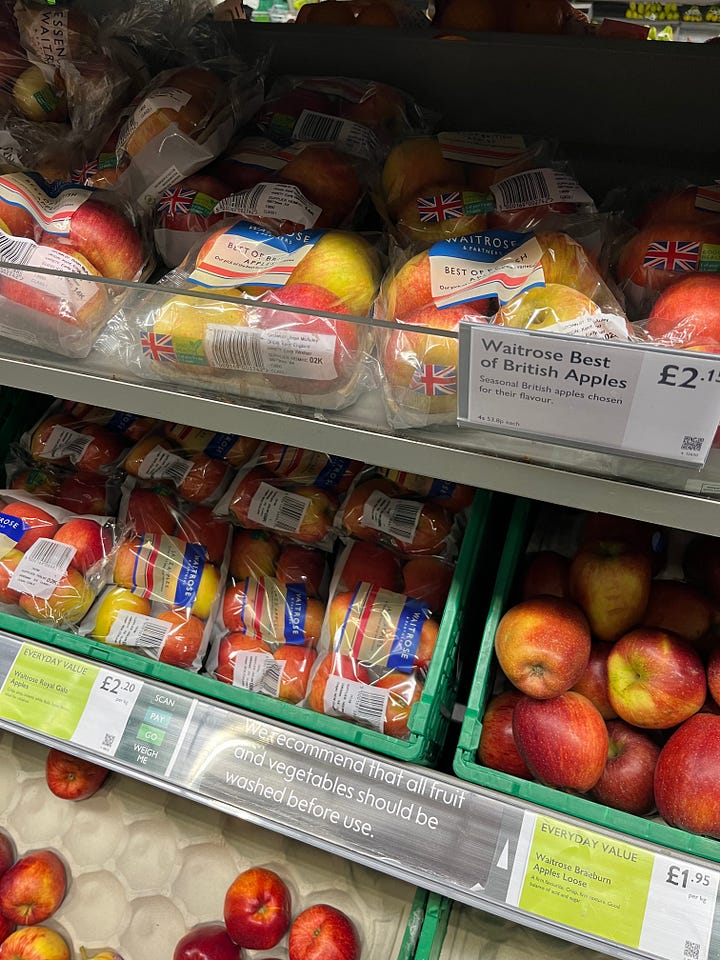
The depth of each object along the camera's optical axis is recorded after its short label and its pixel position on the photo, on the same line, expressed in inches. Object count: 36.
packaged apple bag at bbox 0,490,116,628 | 41.8
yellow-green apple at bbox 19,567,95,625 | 41.6
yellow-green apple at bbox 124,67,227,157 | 38.2
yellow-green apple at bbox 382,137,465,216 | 36.2
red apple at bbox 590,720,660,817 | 32.1
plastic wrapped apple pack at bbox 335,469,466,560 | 40.2
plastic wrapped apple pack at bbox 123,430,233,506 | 45.8
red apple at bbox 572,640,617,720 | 33.9
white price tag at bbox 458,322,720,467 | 20.5
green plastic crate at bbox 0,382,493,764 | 34.1
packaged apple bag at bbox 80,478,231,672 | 41.3
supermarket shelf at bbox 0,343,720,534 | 24.3
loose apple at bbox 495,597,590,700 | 32.4
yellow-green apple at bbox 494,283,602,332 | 24.5
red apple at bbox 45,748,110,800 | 47.0
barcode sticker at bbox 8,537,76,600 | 41.7
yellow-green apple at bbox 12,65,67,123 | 43.1
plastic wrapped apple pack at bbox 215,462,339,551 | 43.0
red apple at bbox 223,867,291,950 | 40.6
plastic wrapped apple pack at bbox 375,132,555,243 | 34.1
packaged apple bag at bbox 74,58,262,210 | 37.9
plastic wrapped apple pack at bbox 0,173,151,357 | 30.9
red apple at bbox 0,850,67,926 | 43.6
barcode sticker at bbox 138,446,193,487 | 46.1
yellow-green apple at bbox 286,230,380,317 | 30.5
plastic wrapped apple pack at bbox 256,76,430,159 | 40.1
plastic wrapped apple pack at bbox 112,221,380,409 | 27.0
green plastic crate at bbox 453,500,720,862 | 29.5
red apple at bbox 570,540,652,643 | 34.6
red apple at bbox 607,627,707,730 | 31.7
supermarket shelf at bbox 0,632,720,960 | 30.8
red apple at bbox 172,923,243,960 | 40.4
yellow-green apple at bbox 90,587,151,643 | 42.1
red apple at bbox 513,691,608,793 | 31.5
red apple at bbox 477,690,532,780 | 34.0
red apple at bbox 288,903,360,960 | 39.3
